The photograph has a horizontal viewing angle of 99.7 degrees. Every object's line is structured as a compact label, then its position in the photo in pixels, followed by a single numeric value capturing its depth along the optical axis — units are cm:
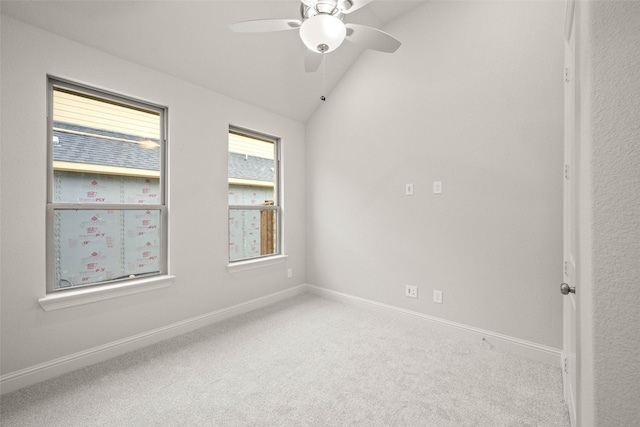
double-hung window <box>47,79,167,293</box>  199
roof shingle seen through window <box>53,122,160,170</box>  201
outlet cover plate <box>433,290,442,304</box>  257
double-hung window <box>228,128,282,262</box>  313
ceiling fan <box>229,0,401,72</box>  143
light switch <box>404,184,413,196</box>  275
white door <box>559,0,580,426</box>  135
